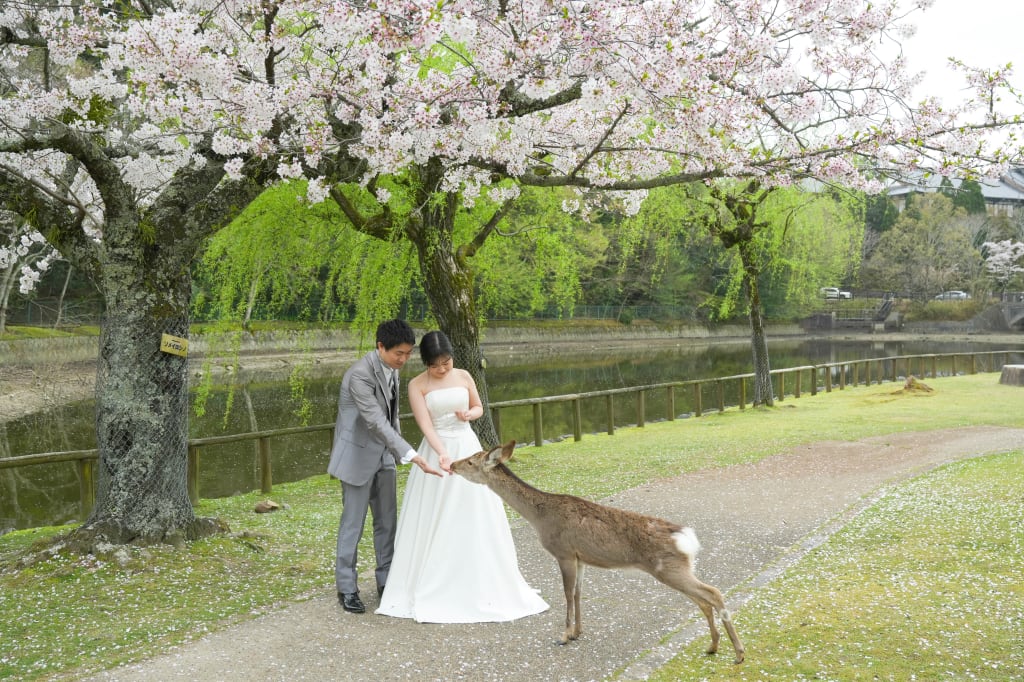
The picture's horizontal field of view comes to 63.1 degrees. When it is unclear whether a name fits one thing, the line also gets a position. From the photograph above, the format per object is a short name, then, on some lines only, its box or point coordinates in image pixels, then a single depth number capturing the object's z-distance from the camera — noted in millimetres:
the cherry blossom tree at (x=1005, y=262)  57741
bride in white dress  5117
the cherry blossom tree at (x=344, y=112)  6449
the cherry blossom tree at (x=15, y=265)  24277
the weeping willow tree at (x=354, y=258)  10375
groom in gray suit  5223
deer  4379
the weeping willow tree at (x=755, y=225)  17500
